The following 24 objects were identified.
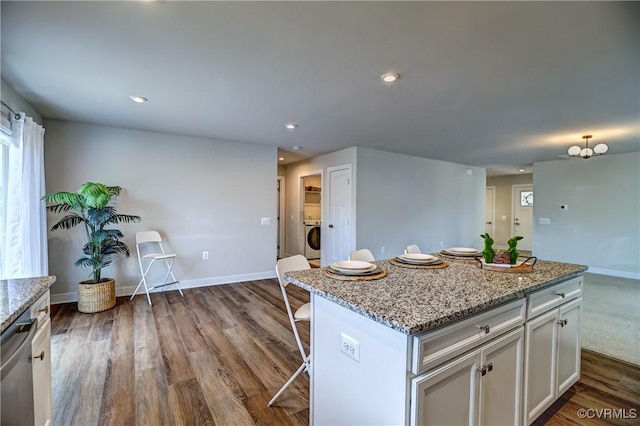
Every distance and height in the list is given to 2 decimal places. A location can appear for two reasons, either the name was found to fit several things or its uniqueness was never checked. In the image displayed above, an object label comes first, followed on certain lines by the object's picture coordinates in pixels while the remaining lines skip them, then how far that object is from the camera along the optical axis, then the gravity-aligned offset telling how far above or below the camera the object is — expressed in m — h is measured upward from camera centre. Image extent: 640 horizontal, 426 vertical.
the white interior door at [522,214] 8.65 -0.08
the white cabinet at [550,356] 1.58 -0.88
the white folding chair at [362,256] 2.28 -0.36
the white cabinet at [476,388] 1.07 -0.75
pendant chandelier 3.95 +0.87
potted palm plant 3.40 -0.27
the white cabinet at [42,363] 1.27 -0.72
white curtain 2.68 +0.02
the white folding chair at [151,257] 3.92 -0.64
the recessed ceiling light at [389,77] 2.34 +1.11
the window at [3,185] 2.61 +0.22
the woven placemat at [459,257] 2.19 -0.37
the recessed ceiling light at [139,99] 2.88 +1.13
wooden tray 1.82 -0.36
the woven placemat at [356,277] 1.58 -0.37
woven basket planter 3.41 -1.04
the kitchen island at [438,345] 1.05 -0.59
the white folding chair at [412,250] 2.61 -0.36
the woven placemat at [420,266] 1.93 -0.37
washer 6.86 -0.69
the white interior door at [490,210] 9.47 +0.04
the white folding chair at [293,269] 1.83 -0.41
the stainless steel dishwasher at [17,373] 0.95 -0.59
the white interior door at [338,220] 5.39 -0.18
